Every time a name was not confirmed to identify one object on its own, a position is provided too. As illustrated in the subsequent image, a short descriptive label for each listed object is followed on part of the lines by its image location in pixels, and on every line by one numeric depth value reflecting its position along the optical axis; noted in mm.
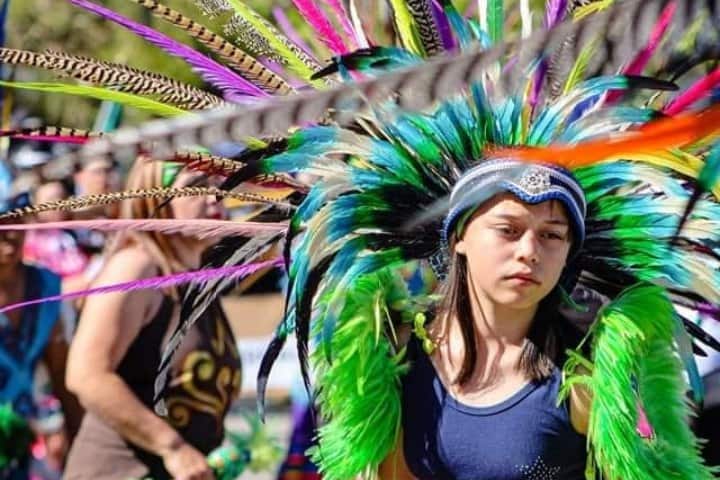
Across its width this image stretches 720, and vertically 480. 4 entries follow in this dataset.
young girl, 6191
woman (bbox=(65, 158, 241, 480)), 9289
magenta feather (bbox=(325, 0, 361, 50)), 6945
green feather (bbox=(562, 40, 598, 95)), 6336
